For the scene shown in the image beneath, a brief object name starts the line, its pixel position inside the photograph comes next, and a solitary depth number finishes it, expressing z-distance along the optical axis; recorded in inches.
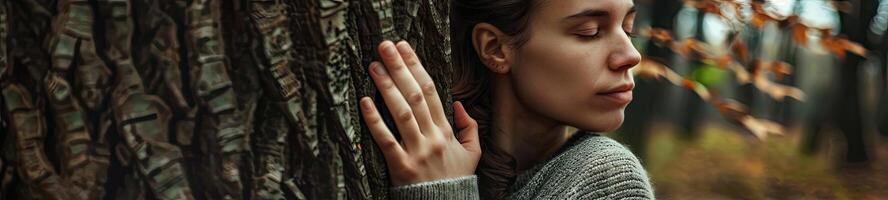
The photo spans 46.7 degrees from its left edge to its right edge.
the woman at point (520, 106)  67.4
